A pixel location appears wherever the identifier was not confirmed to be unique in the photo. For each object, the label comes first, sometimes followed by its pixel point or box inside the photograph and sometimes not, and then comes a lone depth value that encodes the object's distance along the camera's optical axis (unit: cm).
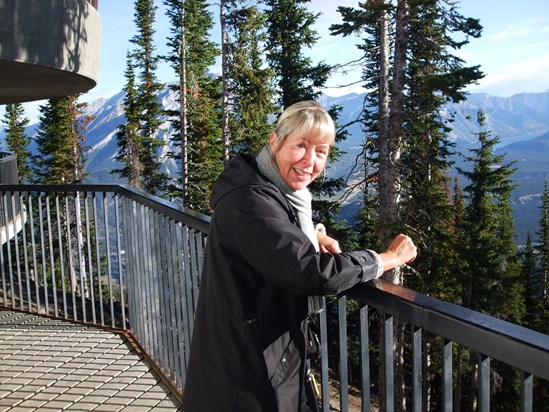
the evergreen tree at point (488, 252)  2972
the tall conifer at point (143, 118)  3700
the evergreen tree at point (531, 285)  4384
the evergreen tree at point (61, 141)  3612
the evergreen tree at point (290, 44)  2592
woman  194
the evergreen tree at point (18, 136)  4194
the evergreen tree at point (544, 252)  4366
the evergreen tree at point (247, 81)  2228
